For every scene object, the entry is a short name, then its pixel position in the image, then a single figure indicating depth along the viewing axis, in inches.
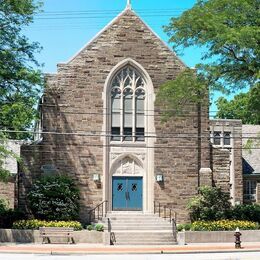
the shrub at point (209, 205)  1370.6
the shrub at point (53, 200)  1320.1
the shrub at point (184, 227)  1319.1
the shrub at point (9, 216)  1316.4
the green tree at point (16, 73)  1229.7
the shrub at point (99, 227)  1273.7
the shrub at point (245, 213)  1403.8
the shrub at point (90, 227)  1285.7
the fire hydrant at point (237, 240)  1103.2
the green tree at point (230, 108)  2632.9
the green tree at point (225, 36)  1049.5
